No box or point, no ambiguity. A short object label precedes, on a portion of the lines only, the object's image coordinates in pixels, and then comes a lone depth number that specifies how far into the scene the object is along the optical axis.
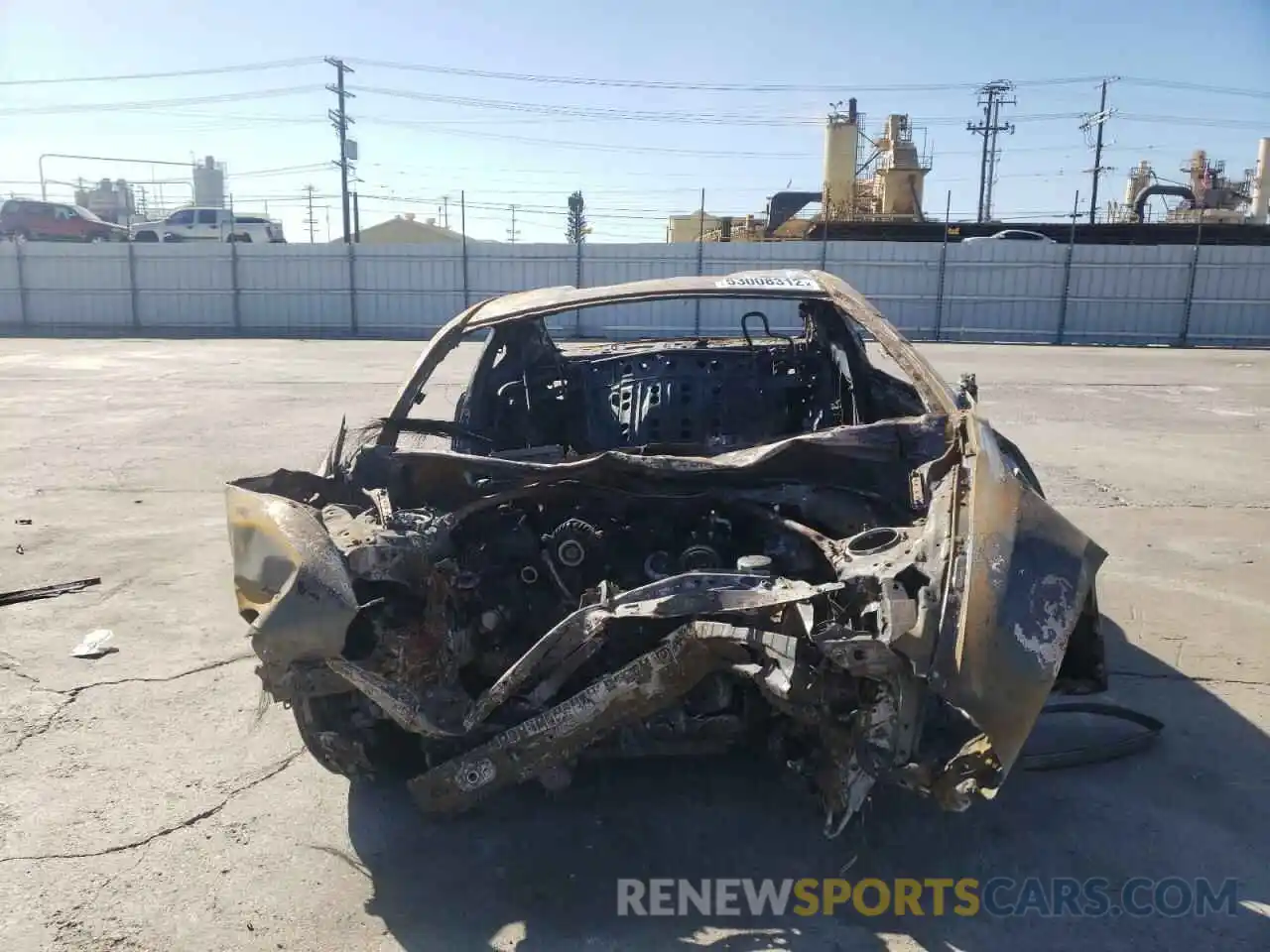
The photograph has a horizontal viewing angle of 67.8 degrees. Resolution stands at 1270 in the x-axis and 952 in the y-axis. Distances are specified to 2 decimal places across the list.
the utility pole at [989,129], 37.47
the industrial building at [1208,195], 26.30
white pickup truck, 28.33
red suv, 27.55
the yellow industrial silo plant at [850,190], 26.39
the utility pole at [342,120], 31.75
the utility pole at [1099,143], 37.06
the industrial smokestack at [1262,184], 29.80
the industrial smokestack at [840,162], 26.97
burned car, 2.35
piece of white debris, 4.34
